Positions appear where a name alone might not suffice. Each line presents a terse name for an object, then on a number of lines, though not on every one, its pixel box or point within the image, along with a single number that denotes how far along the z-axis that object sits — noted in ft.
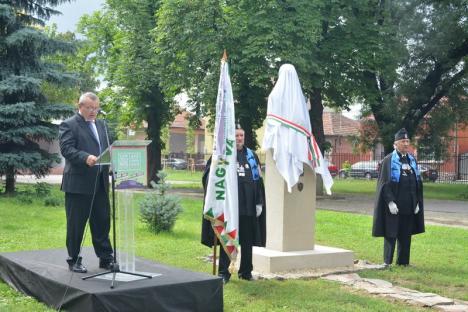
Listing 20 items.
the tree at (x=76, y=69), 104.18
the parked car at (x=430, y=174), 132.37
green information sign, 19.84
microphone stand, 19.75
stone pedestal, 29.27
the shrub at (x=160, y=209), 40.98
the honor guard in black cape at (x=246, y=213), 26.27
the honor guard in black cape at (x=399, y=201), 31.07
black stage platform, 18.75
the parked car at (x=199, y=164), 184.36
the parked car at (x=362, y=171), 152.66
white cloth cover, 28.99
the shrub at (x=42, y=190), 62.49
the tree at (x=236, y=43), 69.51
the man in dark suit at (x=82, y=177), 21.88
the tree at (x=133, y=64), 89.61
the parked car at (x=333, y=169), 149.28
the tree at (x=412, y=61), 78.84
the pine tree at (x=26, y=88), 60.85
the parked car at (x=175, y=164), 193.88
